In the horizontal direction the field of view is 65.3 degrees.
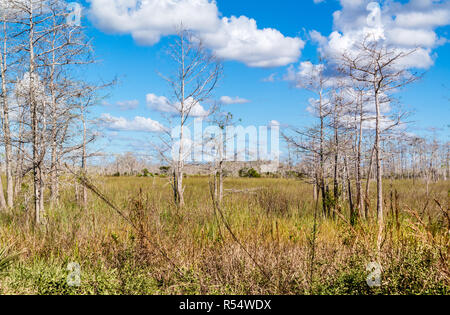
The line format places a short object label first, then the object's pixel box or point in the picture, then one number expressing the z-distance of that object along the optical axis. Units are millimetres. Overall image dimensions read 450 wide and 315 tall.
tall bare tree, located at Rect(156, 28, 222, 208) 11375
